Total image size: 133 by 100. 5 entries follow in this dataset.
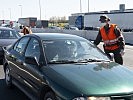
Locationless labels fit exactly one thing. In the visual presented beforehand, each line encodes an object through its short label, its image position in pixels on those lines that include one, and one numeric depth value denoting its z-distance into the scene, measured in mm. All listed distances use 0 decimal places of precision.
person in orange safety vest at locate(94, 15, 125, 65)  8164
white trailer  43656
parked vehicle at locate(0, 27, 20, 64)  12922
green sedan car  4781
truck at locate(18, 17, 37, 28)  88562
